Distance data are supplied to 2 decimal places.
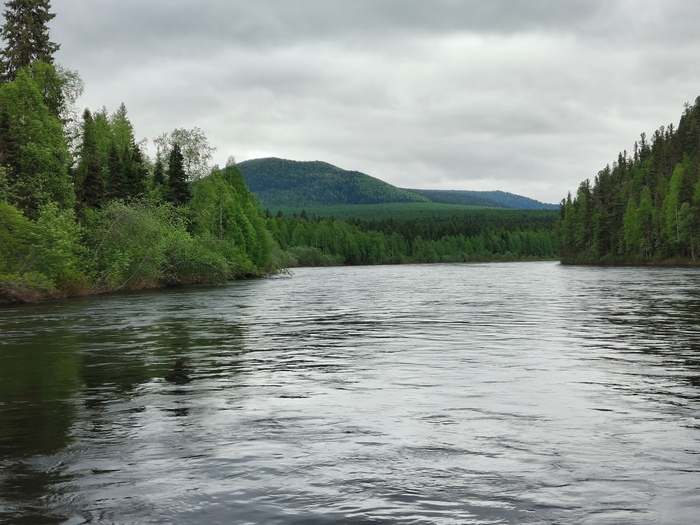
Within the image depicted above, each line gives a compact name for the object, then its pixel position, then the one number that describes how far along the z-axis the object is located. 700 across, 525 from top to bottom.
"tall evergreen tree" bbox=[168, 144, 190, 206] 86.81
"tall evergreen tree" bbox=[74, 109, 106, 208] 71.00
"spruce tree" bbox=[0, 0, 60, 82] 76.56
